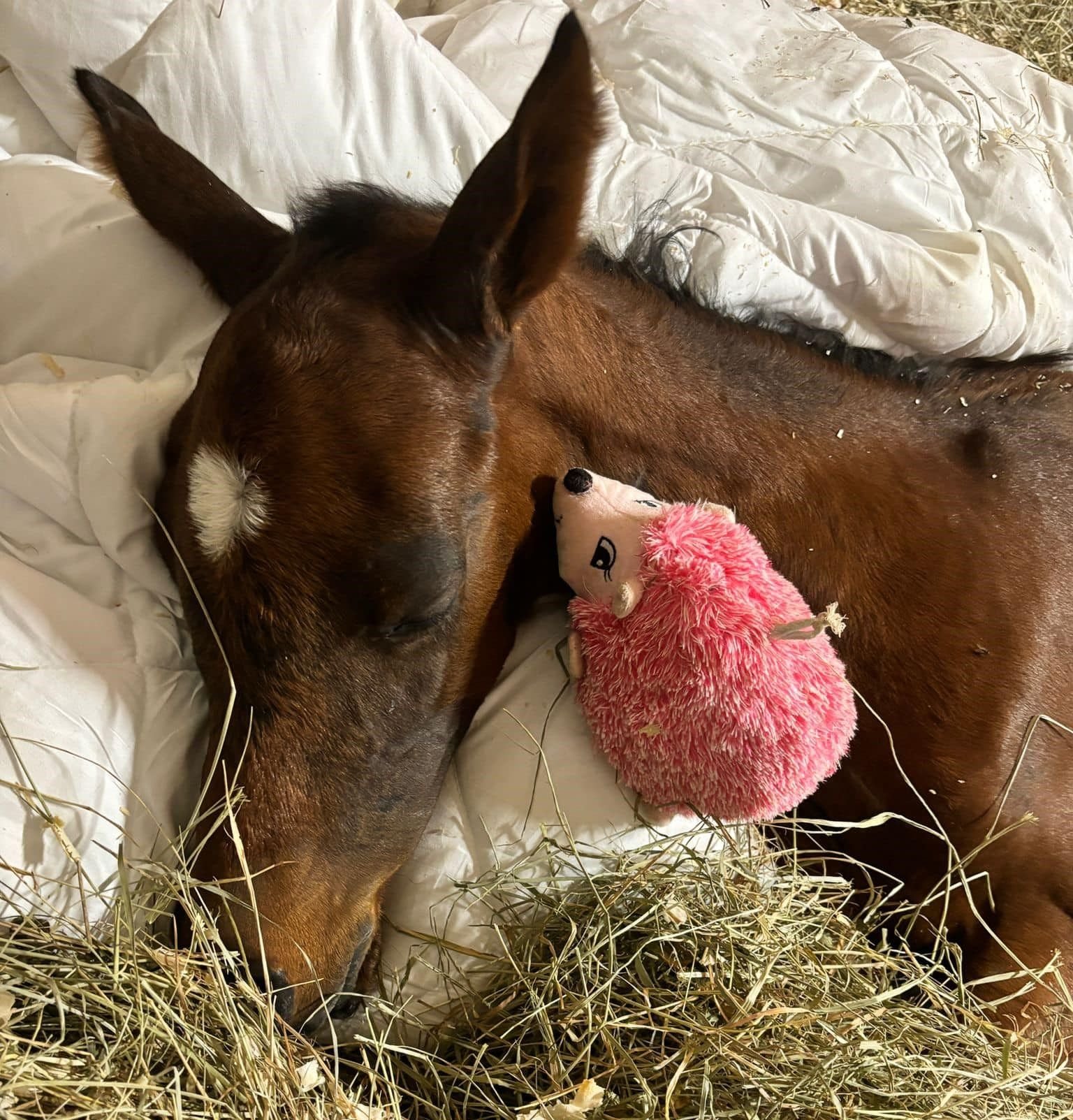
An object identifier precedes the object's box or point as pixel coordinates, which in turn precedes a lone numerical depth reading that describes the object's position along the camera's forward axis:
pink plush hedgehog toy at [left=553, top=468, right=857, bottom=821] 0.48
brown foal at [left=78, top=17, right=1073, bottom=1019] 0.46
